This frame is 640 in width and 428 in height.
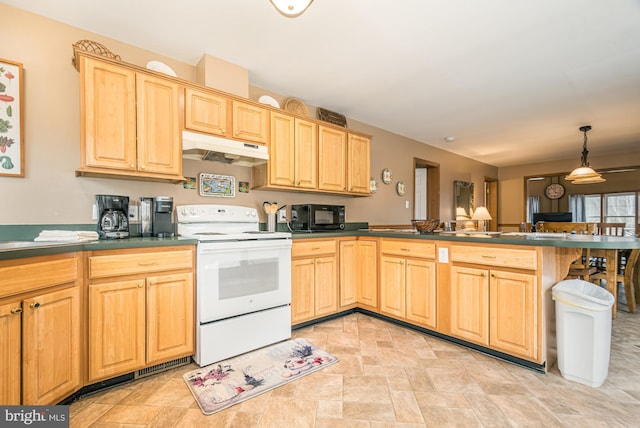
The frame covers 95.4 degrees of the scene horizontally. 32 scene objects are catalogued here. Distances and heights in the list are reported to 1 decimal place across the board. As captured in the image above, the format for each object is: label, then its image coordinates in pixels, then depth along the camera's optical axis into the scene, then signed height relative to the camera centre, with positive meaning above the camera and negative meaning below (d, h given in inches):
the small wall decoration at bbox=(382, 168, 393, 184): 178.9 +24.1
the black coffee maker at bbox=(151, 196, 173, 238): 92.5 -0.3
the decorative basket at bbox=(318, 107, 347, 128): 143.9 +49.3
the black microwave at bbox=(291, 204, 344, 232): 123.2 -1.3
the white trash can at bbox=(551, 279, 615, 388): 71.3 -30.2
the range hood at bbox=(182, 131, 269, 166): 92.1 +22.0
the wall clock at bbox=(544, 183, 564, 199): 316.5 +26.3
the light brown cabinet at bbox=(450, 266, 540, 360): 79.9 -28.2
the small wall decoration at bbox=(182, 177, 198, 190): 103.0 +11.4
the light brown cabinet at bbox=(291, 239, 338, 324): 108.9 -25.1
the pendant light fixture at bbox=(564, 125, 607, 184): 173.2 +23.9
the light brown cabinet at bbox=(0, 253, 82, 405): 52.7 -22.7
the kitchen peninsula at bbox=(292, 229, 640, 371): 79.2 -23.2
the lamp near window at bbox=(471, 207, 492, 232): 226.1 -0.3
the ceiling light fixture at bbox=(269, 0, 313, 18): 56.4 +41.3
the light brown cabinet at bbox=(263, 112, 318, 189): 114.1 +25.7
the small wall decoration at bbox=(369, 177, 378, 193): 168.9 +17.3
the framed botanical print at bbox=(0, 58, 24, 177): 74.5 +24.8
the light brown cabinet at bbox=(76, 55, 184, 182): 77.0 +26.4
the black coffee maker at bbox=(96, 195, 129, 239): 84.6 -0.5
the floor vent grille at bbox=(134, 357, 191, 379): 76.4 -41.6
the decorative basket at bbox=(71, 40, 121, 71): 81.1 +48.0
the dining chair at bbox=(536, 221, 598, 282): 118.7 -8.9
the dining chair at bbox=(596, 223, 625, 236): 149.1 -7.2
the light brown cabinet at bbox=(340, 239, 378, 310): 123.1 -25.0
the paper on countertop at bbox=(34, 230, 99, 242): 70.6 -5.1
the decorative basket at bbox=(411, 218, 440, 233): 110.9 -3.9
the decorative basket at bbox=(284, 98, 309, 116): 129.6 +49.1
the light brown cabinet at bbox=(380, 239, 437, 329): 103.3 -25.0
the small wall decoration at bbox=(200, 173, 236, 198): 107.2 +11.3
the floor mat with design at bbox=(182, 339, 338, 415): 68.5 -42.7
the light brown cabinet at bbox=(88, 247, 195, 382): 69.3 -24.0
